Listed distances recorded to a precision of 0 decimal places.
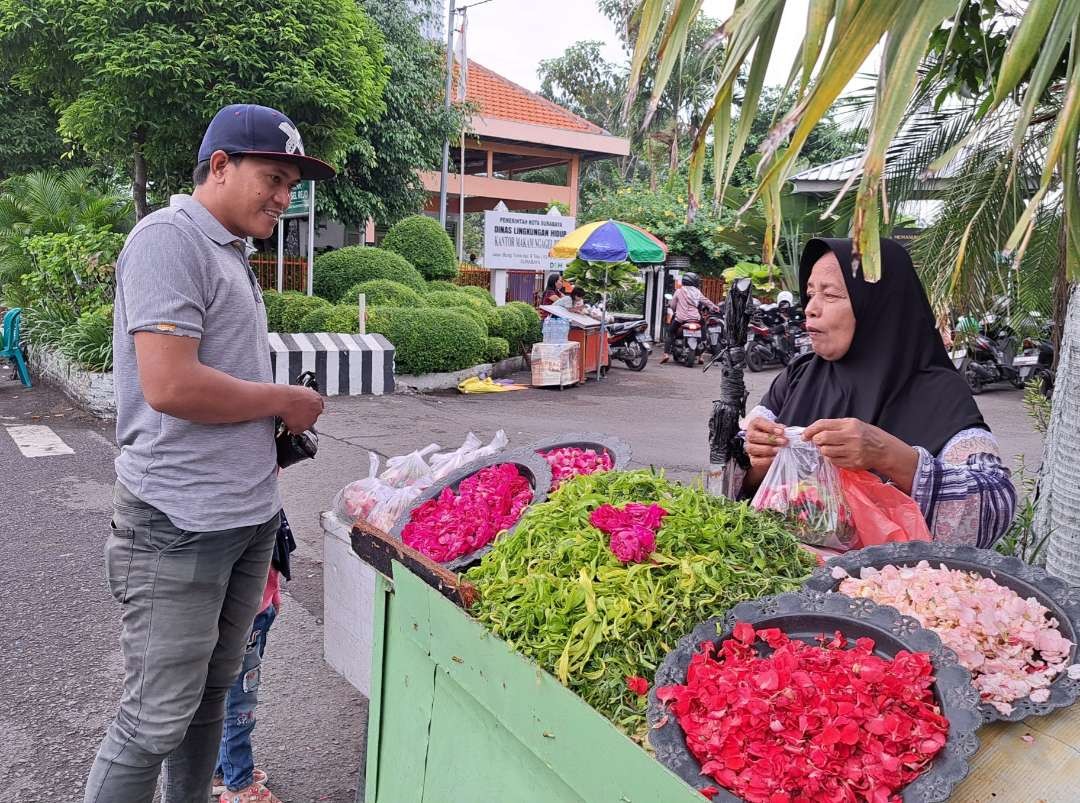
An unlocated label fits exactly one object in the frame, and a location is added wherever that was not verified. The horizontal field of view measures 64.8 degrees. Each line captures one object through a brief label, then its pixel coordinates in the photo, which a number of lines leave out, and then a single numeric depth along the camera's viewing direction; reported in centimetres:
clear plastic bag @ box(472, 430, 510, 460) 297
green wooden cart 131
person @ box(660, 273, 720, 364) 1509
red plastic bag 211
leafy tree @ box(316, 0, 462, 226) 1548
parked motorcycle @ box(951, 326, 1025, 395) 1259
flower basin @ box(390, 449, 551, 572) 246
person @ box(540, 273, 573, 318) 1429
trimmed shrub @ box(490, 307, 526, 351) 1316
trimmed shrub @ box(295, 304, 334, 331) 1091
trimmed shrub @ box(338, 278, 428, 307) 1172
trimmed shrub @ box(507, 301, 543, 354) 1382
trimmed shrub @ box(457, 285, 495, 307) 1391
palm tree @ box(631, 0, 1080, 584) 113
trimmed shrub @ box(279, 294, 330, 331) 1129
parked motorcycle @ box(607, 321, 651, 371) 1447
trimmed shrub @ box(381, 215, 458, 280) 1451
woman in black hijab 214
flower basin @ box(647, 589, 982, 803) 123
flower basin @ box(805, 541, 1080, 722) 137
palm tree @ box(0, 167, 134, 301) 1149
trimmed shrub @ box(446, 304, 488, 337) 1190
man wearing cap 183
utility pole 1708
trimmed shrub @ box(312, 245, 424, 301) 1295
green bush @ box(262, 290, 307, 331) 1142
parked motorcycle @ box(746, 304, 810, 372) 1468
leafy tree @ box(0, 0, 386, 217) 912
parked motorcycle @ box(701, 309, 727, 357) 1534
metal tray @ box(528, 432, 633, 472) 280
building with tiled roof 2362
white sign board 1475
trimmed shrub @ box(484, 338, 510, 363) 1222
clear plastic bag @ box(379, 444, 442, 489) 304
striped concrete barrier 970
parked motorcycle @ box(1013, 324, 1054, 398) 1194
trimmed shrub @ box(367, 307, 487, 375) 1080
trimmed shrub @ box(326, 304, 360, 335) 1075
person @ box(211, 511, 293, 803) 255
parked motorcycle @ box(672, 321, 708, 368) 1522
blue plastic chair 991
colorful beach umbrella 1362
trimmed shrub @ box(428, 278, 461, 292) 1401
